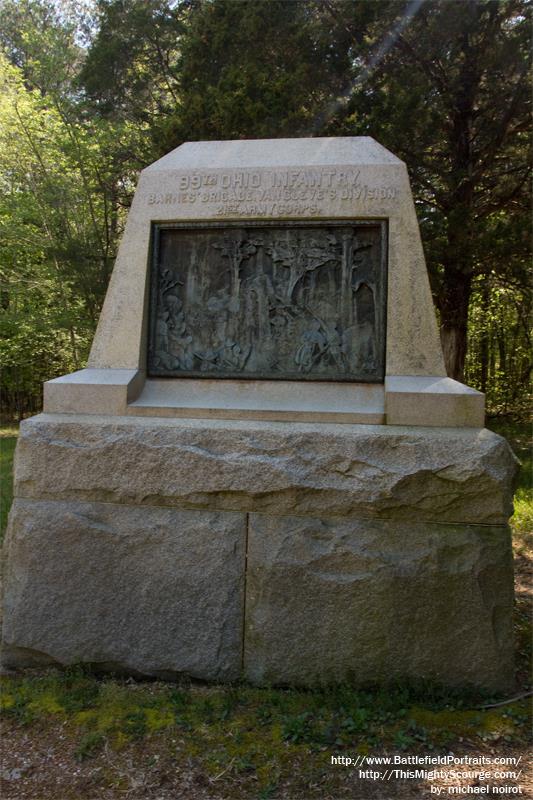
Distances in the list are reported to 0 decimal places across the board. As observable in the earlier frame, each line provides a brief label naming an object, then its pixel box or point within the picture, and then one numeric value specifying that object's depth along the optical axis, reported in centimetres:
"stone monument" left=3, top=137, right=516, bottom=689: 304
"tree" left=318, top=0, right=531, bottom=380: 803
